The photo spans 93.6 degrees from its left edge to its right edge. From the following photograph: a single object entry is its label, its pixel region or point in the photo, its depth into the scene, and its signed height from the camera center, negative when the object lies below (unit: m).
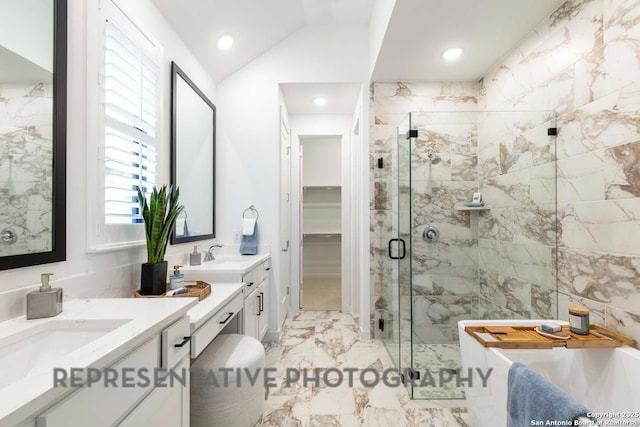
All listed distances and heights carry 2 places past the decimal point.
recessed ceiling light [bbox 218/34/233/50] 2.52 +1.49
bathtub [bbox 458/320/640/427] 1.33 -0.76
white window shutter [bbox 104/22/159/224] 1.51 +0.52
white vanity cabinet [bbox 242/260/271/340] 2.14 -0.67
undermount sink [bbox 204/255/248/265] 2.50 -0.37
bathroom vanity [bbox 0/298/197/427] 0.63 -0.40
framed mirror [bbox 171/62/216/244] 2.17 +0.49
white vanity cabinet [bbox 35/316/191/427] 0.70 -0.50
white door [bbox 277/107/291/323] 3.07 +0.01
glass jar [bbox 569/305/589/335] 1.48 -0.53
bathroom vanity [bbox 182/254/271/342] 1.46 -0.45
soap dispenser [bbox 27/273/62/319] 1.03 -0.29
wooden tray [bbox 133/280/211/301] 1.53 -0.40
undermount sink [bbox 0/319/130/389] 0.86 -0.40
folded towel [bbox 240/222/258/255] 2.80 -0.26
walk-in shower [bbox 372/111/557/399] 2.08 -0.11
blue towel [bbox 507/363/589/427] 1.00 -0.66
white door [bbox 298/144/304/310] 3.81 -0.50
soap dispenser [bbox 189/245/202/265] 2.24 -0.31
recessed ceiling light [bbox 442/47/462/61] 2.31 +1.28
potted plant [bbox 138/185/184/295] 1.56 -0.13
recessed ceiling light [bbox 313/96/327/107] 3.33 +1.30
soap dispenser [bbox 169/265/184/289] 1.68 -0.36
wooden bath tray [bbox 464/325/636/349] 1.41 -0.61
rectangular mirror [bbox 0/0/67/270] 1.02 +0.32
